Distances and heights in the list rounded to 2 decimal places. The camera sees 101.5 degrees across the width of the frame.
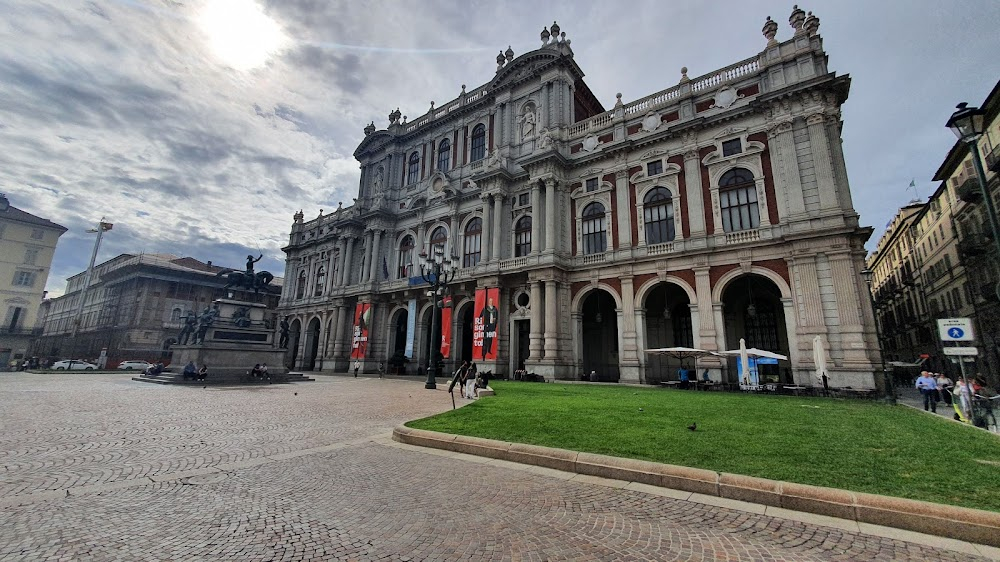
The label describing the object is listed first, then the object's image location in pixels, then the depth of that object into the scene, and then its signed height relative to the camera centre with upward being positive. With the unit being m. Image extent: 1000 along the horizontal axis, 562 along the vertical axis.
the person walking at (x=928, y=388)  13.03 -0.60
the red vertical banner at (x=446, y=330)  29.98 +2.27
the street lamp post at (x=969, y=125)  8.00 +4.78
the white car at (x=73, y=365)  36.34 -1.01
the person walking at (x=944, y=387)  14.51 -0.62
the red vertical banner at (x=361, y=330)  35.29 +2.49
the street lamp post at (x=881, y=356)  15.22 +0.51
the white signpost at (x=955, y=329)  9.14 +0.91
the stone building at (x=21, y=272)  47.78 +9.68
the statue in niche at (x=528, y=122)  31.16 +18.13
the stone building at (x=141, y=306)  50.16 +6.54
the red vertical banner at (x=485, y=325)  27.11 +2.41
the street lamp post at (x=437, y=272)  18.58 +4.33
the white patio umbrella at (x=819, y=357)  16.58 +0.40
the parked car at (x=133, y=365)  38.63 -0.96
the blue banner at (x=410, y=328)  33.56 +2.58
